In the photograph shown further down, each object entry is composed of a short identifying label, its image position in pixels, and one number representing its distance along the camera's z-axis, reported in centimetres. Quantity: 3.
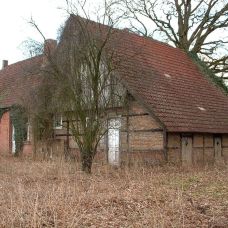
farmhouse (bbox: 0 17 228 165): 1930
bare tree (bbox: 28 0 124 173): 1595
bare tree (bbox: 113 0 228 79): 3369
